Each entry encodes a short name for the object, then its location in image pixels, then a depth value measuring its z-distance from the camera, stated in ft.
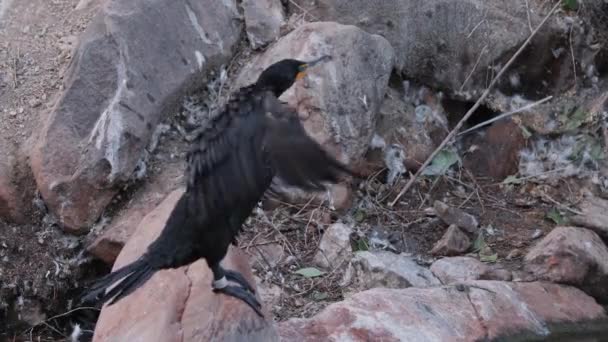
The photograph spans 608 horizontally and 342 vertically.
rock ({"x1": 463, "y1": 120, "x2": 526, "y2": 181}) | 34.06
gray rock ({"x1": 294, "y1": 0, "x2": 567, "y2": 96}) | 33.53
